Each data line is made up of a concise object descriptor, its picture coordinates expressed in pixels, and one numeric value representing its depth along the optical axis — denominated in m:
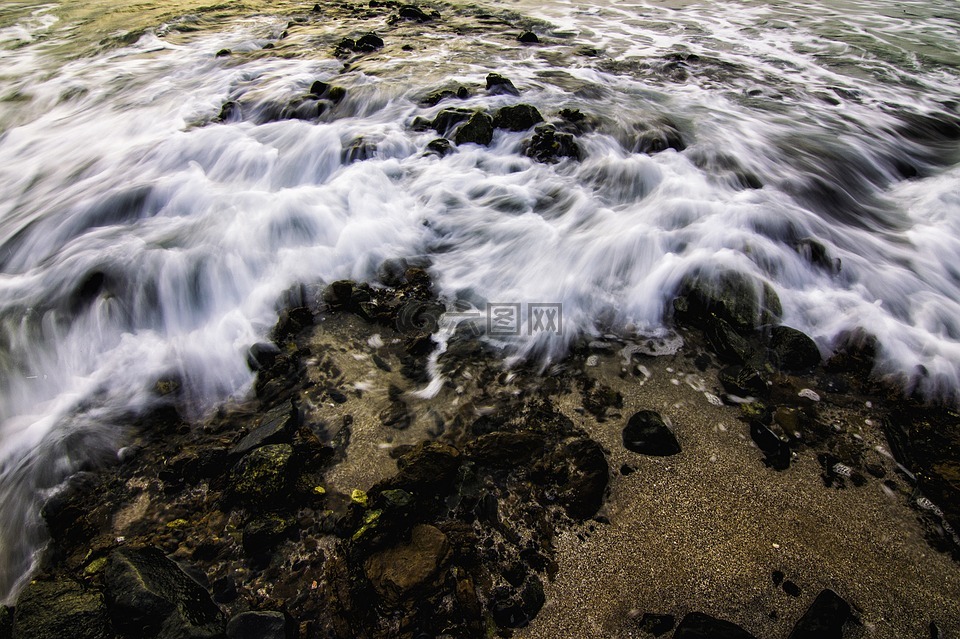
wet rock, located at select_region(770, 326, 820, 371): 3.26
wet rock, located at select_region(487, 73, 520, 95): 7.36
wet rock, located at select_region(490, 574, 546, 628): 2.15
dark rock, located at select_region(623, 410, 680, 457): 2.79
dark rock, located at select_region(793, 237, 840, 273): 4.11
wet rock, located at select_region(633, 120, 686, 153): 5.96
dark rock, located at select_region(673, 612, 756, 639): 1.98
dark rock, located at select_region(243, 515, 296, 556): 2.40
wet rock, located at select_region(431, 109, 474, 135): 6.38
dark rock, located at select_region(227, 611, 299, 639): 2.06
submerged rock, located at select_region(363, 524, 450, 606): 2.19
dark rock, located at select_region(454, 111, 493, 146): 6.03
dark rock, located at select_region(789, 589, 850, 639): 2.01
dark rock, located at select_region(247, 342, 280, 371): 3.44
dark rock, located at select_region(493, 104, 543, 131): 6.19
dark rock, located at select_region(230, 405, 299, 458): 2.78
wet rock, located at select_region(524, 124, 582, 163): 5.76
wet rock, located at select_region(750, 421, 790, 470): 2.72
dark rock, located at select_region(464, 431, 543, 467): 2.75
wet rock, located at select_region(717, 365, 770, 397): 3.11
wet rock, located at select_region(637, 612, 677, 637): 2.09
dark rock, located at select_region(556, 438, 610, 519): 2.55
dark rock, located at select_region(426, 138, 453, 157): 5.91
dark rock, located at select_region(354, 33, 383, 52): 9.55
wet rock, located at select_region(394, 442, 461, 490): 2.58
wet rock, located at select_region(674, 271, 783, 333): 3.55
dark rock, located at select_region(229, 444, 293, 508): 2.56
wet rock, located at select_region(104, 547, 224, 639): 1.98
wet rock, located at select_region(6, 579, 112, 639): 1.98
